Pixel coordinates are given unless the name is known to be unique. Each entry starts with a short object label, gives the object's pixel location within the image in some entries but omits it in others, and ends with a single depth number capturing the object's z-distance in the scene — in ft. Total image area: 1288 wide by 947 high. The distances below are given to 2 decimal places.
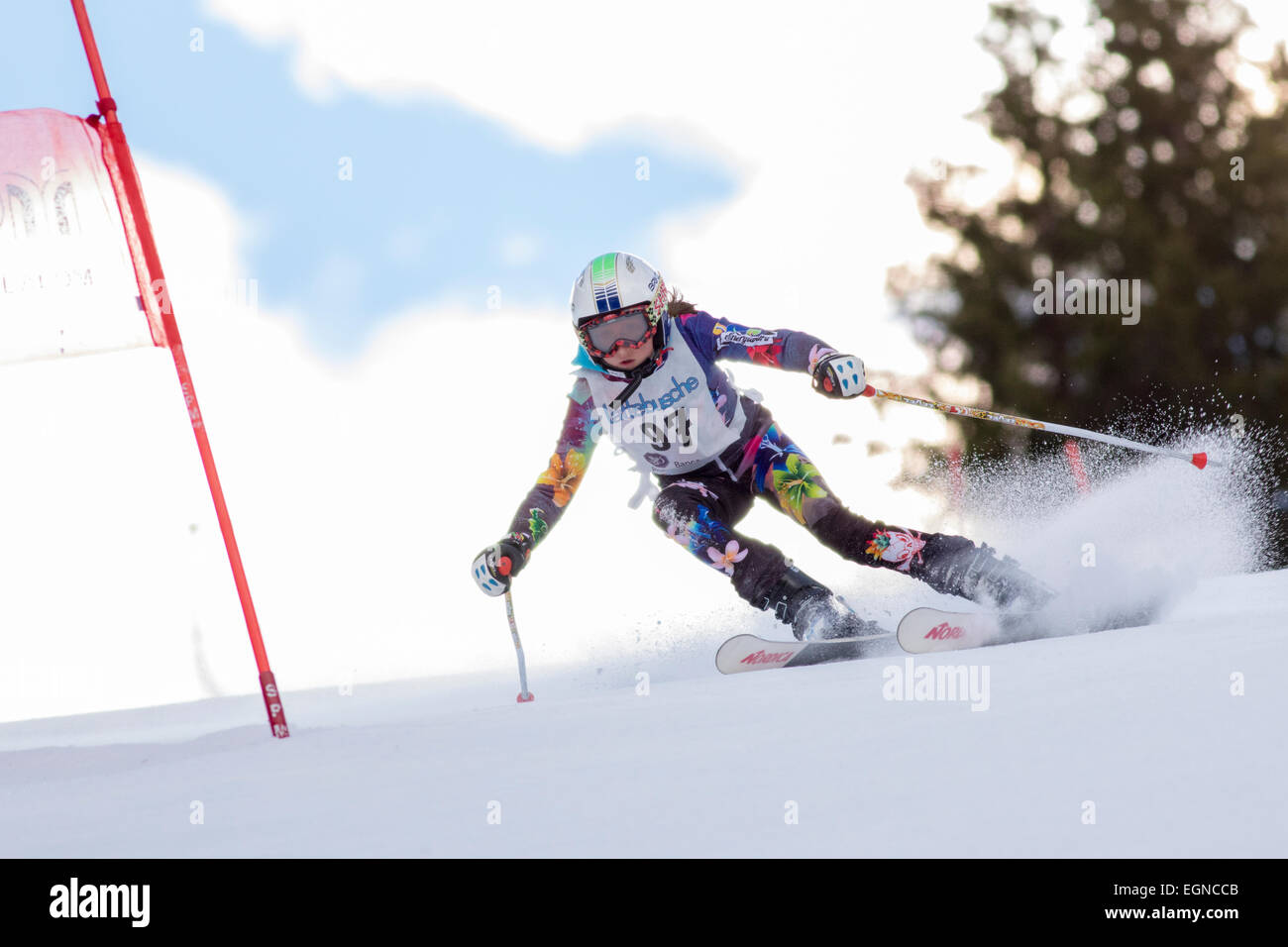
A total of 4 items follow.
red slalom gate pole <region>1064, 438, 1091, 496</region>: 34.78
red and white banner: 26.02
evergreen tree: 95.09
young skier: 27.48
